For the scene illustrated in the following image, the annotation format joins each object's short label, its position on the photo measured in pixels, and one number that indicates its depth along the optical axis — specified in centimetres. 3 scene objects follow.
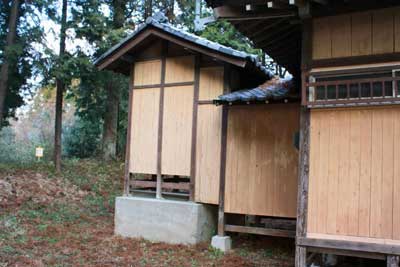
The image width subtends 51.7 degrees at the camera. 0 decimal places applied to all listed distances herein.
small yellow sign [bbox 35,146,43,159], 1423
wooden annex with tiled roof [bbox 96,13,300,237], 751
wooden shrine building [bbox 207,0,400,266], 505
